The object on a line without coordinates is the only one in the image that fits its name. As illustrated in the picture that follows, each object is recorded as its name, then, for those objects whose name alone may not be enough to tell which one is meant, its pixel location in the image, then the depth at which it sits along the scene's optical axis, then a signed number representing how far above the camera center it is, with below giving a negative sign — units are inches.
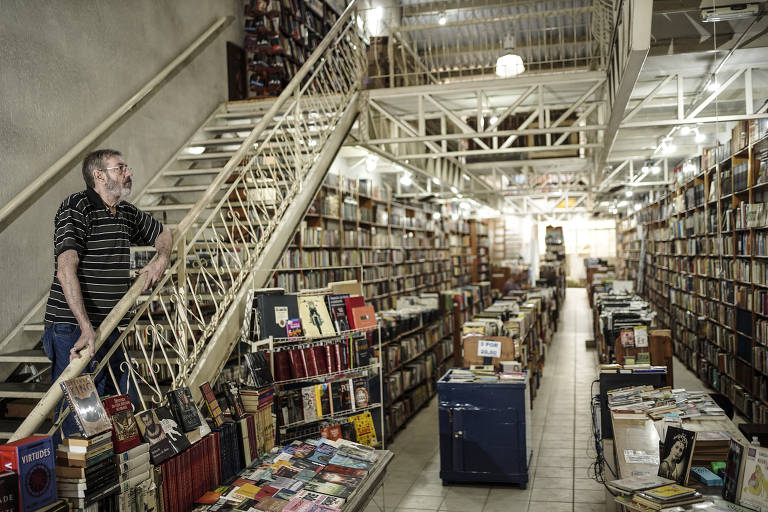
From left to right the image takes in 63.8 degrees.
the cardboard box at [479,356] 226.4 -39.4
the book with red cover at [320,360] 170.6 -31.4
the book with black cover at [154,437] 102.4 -31.4
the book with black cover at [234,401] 130.3 -32.4
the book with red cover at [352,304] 175.6 -16.6
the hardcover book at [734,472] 102.5 -39.3
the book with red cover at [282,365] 164.1 -31.4
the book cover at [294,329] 163.0 -21.5
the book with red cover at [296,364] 166.6 -31.4
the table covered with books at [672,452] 104.9 -43.9
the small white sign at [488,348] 221.6 -37.7
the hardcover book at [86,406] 89.6 -23.1
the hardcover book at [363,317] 176.1 -20.5
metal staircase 143.0 +10.3
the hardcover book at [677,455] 113.3 -40.2
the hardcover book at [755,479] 98.7 -39.0
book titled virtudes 79.6 -28.7
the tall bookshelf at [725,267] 243.8 -13.9
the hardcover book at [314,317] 166.4 -19.0
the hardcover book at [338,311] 172.9 -18.1
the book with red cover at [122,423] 95.4 -27.3
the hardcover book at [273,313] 160.1 -17.3
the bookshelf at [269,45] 320.8 +107.6
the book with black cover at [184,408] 111.9 -29.2
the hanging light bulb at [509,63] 293.0 +86.2
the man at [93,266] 112.7 -3.0
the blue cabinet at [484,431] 203.2 -62.3
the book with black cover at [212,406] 123.6 -31.7
